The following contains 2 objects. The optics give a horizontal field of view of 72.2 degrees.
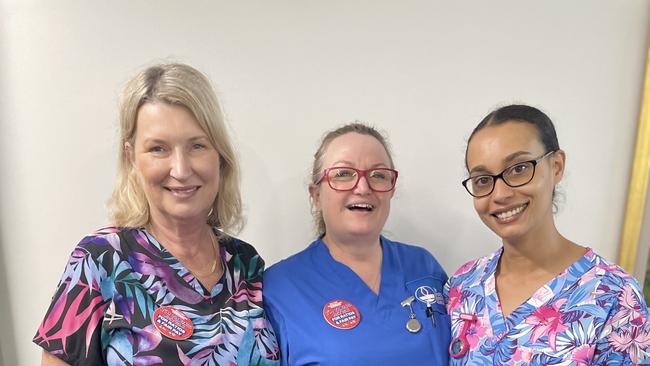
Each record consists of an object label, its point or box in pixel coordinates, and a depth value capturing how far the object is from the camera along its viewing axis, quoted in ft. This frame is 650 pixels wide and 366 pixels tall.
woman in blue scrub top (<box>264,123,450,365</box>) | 3.98
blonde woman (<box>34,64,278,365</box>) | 3.47
